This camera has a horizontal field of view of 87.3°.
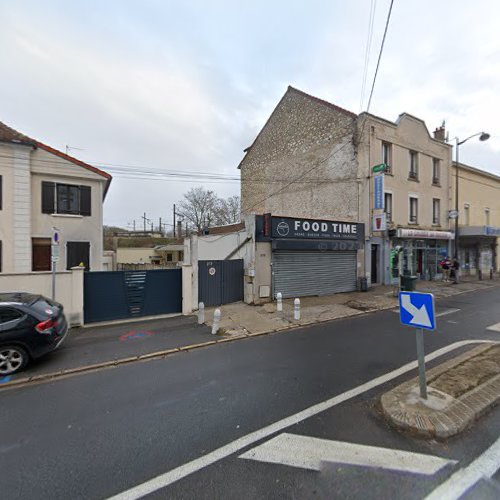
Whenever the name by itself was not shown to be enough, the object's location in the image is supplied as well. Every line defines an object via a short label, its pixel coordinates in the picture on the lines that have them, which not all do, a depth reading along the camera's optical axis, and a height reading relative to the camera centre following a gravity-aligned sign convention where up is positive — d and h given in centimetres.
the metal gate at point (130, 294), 841 -147
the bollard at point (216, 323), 725 -205
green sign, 1362 +438
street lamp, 1616 +641
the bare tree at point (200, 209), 4156 +667
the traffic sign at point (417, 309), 330 -77
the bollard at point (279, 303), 948 -193
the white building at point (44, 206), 1196 +222
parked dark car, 496 -159
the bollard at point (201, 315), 807 -202
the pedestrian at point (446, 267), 1614 -100
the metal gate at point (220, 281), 1039 -127
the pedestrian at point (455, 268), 1633 -110
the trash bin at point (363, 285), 1392 -182
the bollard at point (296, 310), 862 -197
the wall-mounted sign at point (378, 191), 1428 +328
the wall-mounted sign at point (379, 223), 1386 +152
